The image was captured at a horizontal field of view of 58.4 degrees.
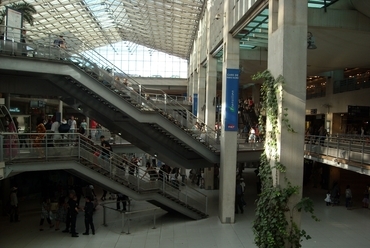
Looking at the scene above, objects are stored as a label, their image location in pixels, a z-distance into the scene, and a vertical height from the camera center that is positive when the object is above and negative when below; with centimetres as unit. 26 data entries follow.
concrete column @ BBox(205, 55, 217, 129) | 2101 +221
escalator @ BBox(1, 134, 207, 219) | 1160 -175
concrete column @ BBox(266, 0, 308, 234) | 820 +106
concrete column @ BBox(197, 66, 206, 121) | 2744 +296
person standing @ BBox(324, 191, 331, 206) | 1812 -399
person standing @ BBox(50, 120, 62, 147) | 1208 -64
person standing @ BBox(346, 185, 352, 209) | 1739 -361
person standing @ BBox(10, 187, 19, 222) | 1429 -370
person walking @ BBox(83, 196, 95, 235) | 1251 -353
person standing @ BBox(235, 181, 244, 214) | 1673 -361
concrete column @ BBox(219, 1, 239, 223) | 1509 -137
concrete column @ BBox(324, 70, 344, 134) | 2417 +234
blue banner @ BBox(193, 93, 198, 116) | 3030 +195
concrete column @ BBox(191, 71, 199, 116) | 3362 +425
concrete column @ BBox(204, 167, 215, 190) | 2294 -373
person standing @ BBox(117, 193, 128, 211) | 1546 -359
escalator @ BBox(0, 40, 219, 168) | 1241 +70
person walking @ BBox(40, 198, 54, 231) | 1377 -374
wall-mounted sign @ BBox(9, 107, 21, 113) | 2549 +87
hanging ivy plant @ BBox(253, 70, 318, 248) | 808 -185
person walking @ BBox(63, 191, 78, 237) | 1259 -337
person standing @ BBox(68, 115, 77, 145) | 1231 -36
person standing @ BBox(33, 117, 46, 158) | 1181 -77
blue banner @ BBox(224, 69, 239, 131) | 1516 +116
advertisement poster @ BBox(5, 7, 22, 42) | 1194 +381
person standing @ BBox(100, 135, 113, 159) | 1301 -120
